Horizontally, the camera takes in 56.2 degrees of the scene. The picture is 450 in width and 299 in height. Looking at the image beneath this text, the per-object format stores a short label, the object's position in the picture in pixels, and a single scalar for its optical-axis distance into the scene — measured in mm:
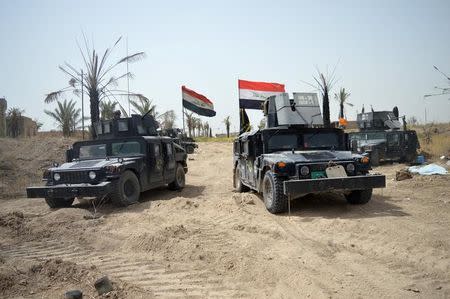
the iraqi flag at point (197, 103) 27473
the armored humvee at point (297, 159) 7359
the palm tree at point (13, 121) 26562
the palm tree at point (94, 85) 18500
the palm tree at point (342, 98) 39719
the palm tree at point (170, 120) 41544
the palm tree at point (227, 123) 57806
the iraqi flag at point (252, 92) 15891
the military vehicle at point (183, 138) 25078
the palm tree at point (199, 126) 55562
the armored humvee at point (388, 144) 17750
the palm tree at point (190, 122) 45875
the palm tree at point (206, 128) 59988
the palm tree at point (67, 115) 30672
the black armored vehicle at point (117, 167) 8898
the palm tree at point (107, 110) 31719
